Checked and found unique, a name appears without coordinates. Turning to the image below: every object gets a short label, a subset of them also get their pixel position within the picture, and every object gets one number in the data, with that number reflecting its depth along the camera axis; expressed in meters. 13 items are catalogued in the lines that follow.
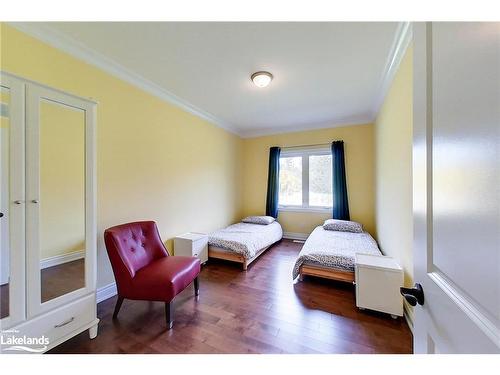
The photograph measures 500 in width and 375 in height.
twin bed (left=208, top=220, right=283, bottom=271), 2.88
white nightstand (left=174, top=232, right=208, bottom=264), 2.75
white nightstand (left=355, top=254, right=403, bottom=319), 1.79
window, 4.22
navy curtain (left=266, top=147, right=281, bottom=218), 4.45
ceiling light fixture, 2.24
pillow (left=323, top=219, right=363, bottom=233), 3.45
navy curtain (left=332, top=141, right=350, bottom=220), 3.90
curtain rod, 4.10
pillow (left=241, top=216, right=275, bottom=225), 4.12
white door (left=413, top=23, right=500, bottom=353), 0.40
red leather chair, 1.67
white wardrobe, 1.13
